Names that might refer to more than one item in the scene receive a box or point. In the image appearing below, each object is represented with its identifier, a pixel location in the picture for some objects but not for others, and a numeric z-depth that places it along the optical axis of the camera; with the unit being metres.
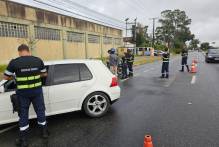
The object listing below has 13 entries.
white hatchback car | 4.29
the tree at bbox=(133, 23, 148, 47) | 64.94
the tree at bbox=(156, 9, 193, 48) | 86.31
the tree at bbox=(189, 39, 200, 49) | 140.62
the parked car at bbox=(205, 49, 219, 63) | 23.62
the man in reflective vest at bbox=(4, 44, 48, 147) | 3.52
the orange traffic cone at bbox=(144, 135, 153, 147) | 2.86
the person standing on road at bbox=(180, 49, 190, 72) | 14.07
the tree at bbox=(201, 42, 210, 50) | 152.70
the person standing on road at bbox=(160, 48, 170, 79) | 11.36
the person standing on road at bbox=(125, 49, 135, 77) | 12.43
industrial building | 20.02
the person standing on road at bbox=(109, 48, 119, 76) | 11.41
